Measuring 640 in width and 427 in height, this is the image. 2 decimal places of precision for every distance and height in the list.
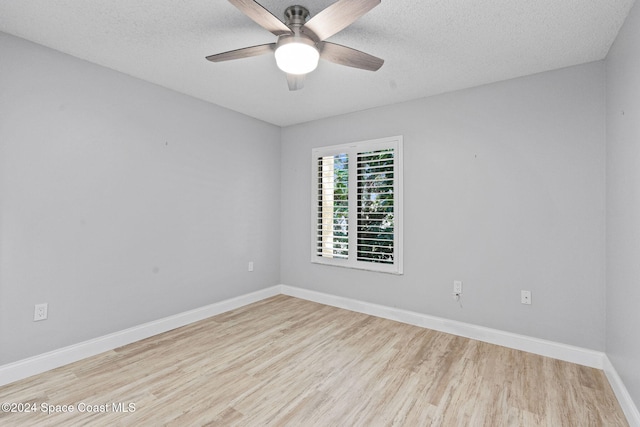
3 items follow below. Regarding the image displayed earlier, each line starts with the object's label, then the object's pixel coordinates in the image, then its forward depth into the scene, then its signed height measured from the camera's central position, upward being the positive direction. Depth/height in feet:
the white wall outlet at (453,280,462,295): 10.10 -2.33
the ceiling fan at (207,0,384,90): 5.00 +3.42
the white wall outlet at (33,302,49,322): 7.54 -2.38
